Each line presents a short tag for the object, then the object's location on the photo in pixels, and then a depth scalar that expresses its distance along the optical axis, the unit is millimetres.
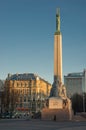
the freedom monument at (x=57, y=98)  70875
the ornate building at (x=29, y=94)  143125
